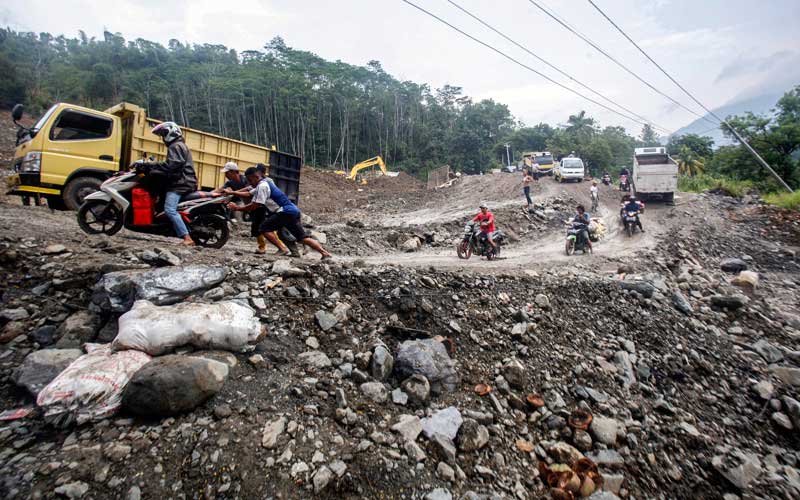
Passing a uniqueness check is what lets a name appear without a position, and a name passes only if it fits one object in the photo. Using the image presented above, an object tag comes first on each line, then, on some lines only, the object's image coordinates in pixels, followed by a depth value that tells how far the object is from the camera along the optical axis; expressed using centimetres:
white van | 2102
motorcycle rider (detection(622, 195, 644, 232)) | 1262
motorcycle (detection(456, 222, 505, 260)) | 877
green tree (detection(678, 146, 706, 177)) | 3284
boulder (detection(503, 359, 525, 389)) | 337
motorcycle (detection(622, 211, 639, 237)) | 1241
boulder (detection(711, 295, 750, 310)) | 612
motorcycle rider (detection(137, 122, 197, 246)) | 478
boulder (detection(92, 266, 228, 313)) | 295
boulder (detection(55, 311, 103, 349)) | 279
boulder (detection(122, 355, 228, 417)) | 213
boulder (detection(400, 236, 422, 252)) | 1002
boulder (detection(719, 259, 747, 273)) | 954
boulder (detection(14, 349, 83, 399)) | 232
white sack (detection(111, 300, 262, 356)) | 243
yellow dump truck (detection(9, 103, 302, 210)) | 629
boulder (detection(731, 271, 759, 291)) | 769
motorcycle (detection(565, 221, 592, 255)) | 988
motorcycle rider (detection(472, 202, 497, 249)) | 867
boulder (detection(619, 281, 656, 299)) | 566
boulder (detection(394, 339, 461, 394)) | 303
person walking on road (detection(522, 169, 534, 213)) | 1427
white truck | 1570
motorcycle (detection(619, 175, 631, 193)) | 1994
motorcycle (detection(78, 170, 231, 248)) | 483
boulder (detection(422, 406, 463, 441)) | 256
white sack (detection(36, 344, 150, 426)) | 201
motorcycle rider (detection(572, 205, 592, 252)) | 995
